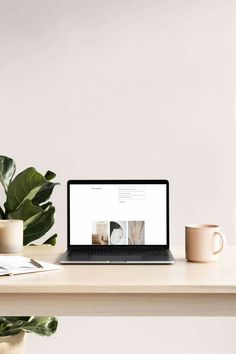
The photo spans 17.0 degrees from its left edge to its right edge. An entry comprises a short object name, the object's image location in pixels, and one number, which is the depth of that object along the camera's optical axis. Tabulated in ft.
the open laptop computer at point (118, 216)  7.72
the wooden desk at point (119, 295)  6.28
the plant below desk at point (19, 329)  9.23
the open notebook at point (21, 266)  6.65
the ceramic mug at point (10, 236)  7.61
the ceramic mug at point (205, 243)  7.12
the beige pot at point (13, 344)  9.16
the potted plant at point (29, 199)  8.86
